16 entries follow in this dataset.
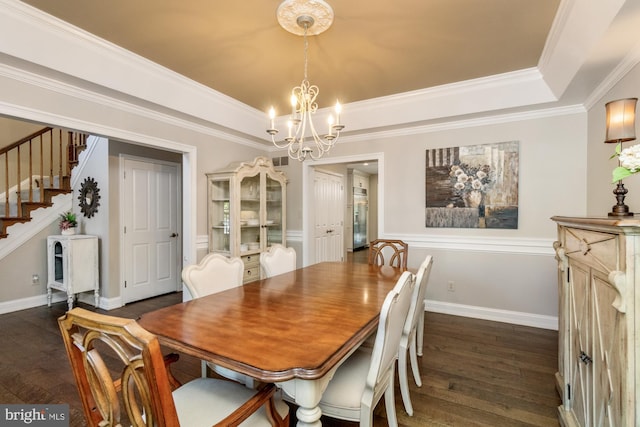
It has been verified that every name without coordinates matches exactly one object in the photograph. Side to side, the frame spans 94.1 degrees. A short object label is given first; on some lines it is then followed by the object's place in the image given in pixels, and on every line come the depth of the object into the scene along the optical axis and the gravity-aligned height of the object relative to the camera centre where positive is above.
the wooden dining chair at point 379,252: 3.14 -0.46
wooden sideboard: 1.00 -0.47
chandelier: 1.94 +1.32
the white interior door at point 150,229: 4.08 -0.28
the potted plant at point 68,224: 3.93 -0.19
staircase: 3.96 +0.60
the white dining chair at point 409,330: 1.82 -0.74
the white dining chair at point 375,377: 1.28 -0.83
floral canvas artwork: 3.30 +0.28
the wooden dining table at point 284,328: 1.07 -0.55
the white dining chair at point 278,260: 2.61 -0.46
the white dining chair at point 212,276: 1.95 -0.47
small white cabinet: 3.71 -0.71
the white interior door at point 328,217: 5.37 -0.13
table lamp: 1.56 +0.48
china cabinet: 3.67 +0.00
